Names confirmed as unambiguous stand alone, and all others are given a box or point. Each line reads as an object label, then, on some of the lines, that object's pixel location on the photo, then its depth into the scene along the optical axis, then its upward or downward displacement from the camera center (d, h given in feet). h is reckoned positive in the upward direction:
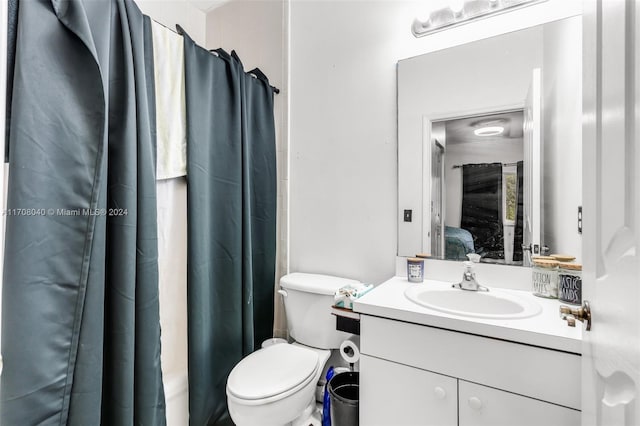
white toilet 3.83 -2.25
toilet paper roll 4.64 -2.16
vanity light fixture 4.27 +2.98
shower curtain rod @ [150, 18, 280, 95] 5.20 +2.68
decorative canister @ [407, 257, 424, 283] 4.70 -0.89
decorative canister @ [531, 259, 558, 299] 3.83 -0.83
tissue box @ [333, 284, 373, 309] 4.41 -1.21
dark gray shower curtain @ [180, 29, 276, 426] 4.56 -0.06
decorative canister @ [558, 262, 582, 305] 3.56 -0.83
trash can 4.02 -2.63
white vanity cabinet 2.80 -1.72
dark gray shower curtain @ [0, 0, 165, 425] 2.90 -0.13
